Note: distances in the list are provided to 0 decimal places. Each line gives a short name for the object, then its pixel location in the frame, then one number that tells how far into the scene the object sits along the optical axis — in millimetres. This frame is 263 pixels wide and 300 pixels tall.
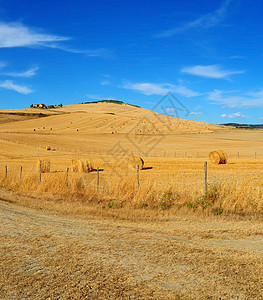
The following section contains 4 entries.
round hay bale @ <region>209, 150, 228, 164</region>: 30812
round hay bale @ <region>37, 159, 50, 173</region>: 26156
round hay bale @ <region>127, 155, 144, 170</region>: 26703
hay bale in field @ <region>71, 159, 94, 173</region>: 25469
